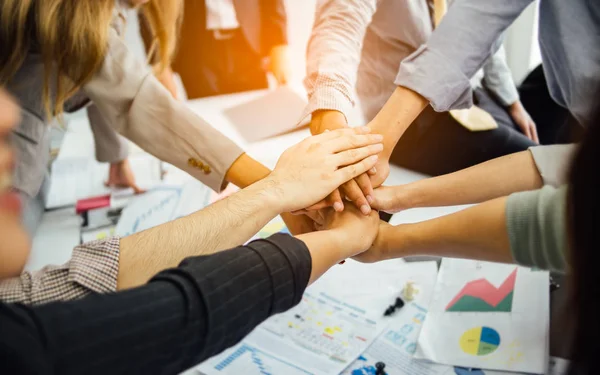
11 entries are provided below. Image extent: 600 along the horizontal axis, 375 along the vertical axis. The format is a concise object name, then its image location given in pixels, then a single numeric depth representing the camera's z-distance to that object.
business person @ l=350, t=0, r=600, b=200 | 0.80
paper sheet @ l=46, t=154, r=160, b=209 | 1.25
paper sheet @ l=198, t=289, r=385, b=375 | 0.78
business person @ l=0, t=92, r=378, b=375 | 0.42
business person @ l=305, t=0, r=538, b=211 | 0.90
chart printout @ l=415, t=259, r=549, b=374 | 0.76
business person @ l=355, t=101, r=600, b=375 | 0.40
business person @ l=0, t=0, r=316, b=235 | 0.82
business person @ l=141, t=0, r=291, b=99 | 1.38
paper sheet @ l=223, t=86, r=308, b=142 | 1.25
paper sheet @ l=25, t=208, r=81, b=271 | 1.04
